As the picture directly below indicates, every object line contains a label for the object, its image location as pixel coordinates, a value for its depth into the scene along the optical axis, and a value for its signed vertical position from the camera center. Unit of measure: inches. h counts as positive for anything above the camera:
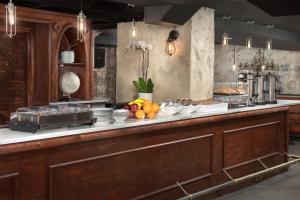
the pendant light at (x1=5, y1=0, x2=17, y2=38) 155.9 +27.4
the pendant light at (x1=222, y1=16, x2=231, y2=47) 352.5 +57.3
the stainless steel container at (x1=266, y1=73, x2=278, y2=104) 263.0 -1.9
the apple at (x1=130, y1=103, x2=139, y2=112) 169.3 -8.3
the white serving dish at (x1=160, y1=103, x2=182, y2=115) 182.1 -10.1
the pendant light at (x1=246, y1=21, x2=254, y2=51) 380.2 +56.8
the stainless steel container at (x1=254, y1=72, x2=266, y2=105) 257.5 -0.7
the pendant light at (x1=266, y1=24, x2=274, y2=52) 415.8 +57.1
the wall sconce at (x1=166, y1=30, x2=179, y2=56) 301.7 +32.2
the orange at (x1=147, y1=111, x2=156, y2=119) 170.6 -11.5
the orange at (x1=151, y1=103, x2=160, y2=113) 171.4 -8.8
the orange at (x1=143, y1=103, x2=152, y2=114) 170.2 -8.7
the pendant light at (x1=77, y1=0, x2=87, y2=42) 186.7 +28.9
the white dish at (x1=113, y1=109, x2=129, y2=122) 159.8 -10.9
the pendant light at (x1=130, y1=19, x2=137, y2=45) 311.6 +35.0
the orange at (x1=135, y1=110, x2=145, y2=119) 167.6 -11.0
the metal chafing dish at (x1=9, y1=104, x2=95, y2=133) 123.4 -9.7
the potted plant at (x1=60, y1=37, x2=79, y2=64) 295.1 +21.0
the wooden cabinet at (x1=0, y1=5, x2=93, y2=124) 287.0 +16.5
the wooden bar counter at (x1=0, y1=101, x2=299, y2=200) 121.3 -26.5
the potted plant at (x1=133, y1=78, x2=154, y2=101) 297.6 -1.1
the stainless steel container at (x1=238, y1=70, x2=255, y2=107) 257.7 +1.7
